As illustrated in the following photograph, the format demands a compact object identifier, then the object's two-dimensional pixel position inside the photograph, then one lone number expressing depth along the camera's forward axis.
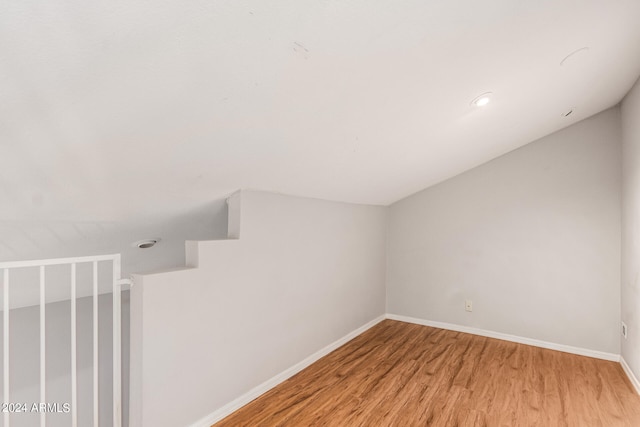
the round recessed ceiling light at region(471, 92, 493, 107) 2.01
